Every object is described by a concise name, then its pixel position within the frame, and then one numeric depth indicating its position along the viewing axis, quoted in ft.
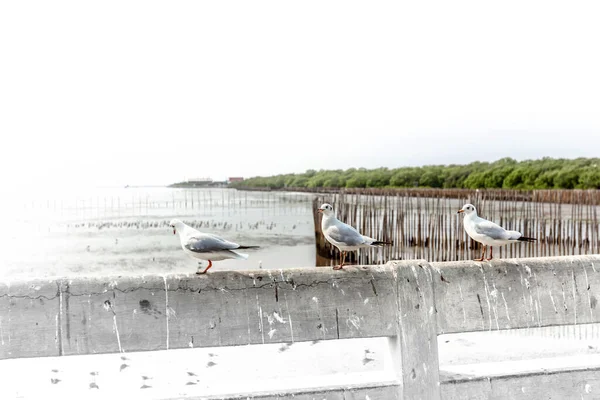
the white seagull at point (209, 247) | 10.89
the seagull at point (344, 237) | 12.89
